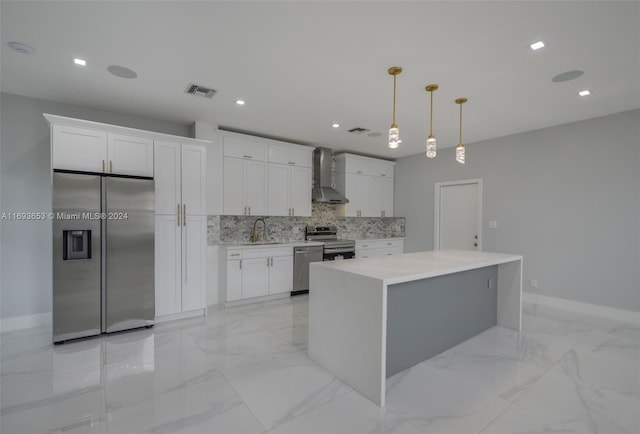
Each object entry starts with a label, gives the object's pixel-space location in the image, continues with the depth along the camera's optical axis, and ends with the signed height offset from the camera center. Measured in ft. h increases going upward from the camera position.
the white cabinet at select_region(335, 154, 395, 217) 19.77 +1.91
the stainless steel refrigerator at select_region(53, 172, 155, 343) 9.97 -1.57
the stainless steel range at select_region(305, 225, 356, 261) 17.46 -1.82
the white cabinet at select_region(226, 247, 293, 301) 14.15 -3.02
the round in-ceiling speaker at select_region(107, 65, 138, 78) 9.01 +4.30
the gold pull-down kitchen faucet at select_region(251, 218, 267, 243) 16.53 -1.20
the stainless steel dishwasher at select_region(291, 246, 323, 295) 16.21 -2.90
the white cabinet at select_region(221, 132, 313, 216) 14.99 +1.89
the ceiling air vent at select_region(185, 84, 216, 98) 10.35 +4.27
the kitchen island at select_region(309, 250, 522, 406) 7.02 -2.80
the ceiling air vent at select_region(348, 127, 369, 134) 15.20 +4.23
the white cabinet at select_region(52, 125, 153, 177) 10.18 +2.12
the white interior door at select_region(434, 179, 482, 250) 17.47 -0.10
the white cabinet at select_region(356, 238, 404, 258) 19.10 -2.32
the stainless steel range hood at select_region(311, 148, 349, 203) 18.26 +2.15
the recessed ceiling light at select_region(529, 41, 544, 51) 7.52 +4.30
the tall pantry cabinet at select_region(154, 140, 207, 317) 12.02 -0.69
